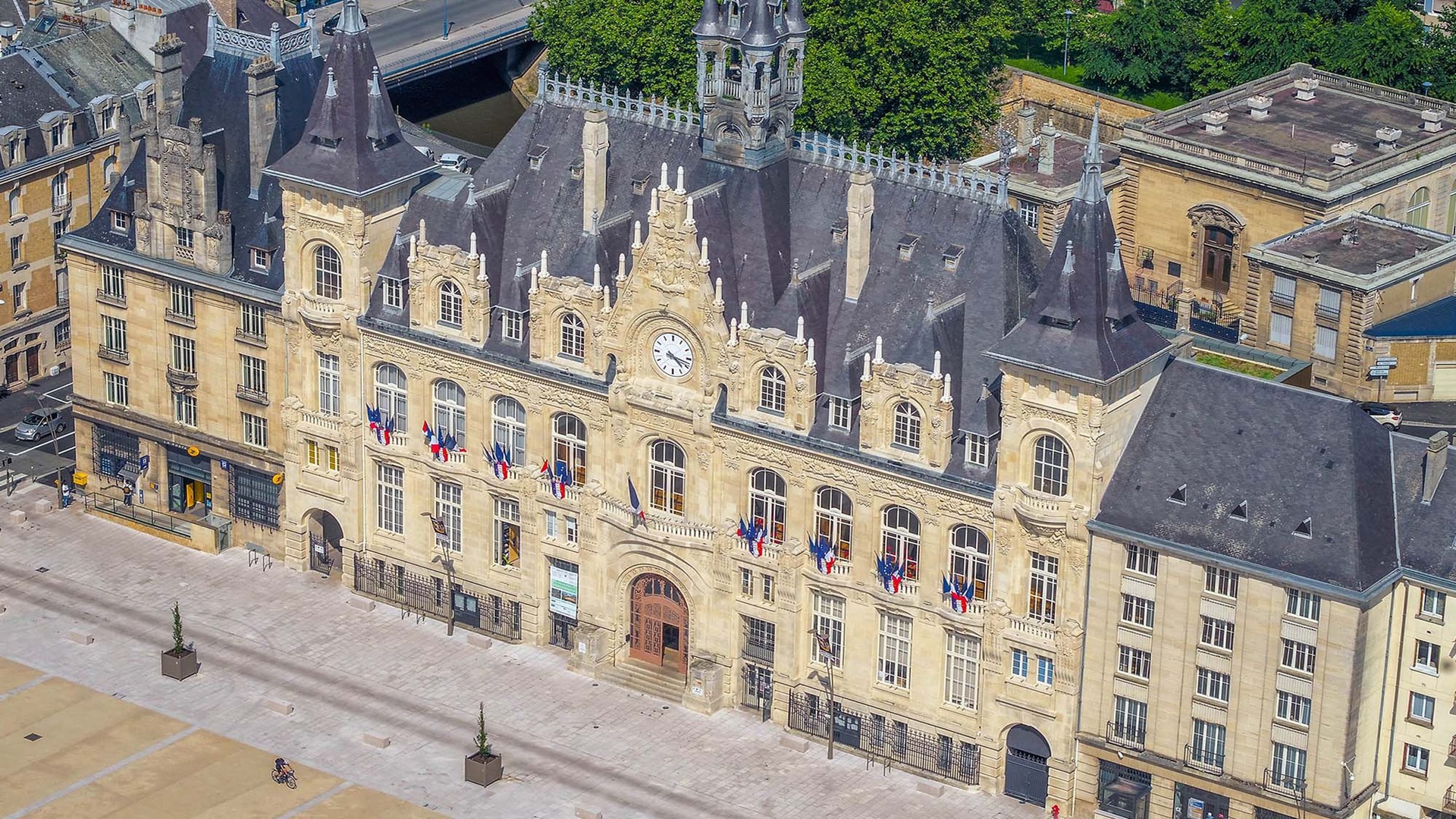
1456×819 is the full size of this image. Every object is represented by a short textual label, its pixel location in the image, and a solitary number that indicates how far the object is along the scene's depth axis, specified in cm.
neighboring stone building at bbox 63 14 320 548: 19612
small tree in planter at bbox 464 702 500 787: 17588
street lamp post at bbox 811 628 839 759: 17888
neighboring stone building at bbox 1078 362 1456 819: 16262
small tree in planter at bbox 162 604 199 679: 18562
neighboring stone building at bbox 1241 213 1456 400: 19738
